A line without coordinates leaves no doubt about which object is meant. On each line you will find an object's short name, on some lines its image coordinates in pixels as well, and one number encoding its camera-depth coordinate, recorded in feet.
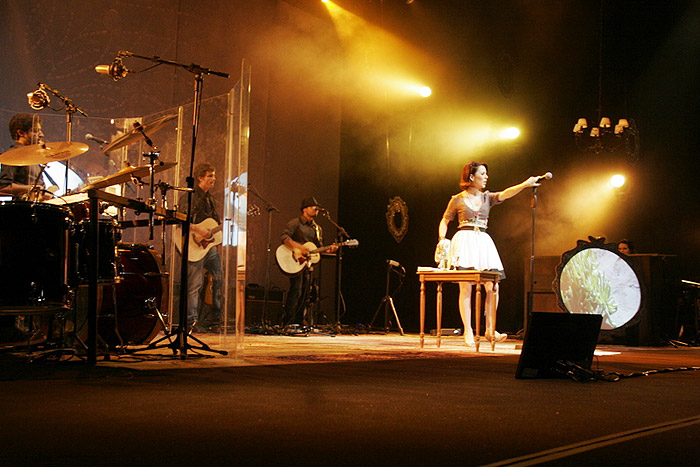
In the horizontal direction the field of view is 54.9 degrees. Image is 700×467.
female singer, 20.58
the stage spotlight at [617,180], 33.01
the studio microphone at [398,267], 31.32
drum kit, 11.03
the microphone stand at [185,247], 13.08
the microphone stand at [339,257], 29.82
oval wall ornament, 34.40
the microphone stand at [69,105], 14.68
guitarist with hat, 29.55
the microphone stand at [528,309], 26.34
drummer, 16.21
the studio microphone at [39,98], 14.89
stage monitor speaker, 10.96
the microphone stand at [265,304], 28.14
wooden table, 18.20
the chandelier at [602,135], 31.89
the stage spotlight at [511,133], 32.71
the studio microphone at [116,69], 13.41
